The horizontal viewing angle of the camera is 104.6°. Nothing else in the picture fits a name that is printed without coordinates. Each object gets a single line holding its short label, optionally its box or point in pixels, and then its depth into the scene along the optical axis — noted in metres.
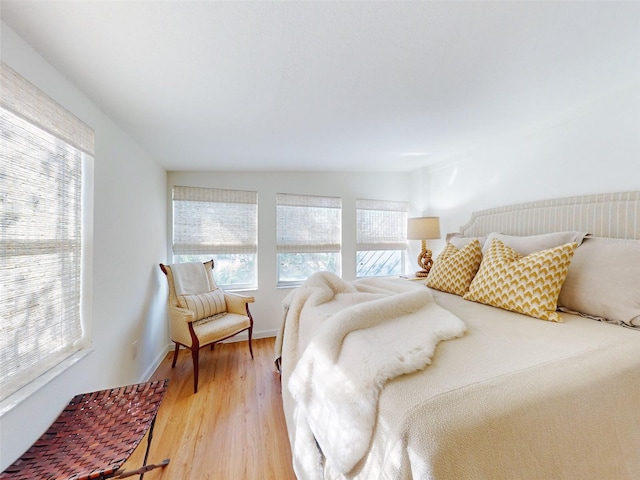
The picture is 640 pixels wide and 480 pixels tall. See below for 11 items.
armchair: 2.24
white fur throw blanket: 0.80
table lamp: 2.94
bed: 0.66
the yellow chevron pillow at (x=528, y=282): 1.39
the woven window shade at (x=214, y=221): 2.98
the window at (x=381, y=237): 3.65
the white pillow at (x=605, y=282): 1.30
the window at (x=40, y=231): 1.01
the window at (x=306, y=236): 3.33
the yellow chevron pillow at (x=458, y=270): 1.94
